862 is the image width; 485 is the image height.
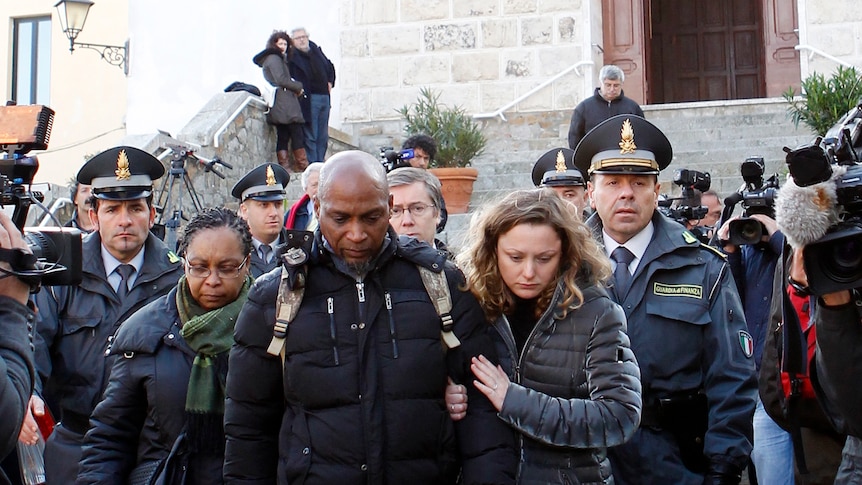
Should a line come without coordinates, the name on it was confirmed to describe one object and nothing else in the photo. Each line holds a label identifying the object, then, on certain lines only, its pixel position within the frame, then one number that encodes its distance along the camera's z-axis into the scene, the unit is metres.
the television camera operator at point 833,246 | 3.00
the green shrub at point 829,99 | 12.47
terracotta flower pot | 12.30
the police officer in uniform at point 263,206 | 7.61
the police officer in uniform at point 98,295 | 4.92
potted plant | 12.38
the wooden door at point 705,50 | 19.16
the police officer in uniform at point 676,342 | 4.11
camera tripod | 9.97
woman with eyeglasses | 4.07
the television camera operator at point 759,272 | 5.32
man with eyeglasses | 5.06
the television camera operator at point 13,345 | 2.76
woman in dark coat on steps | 13.51
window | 24.06
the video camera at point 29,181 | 3.13
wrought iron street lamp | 15.60
